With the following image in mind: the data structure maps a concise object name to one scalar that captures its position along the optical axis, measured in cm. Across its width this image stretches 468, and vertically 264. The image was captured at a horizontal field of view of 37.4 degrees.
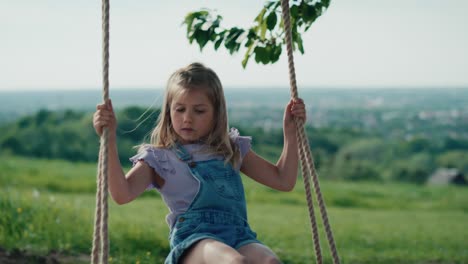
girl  270
